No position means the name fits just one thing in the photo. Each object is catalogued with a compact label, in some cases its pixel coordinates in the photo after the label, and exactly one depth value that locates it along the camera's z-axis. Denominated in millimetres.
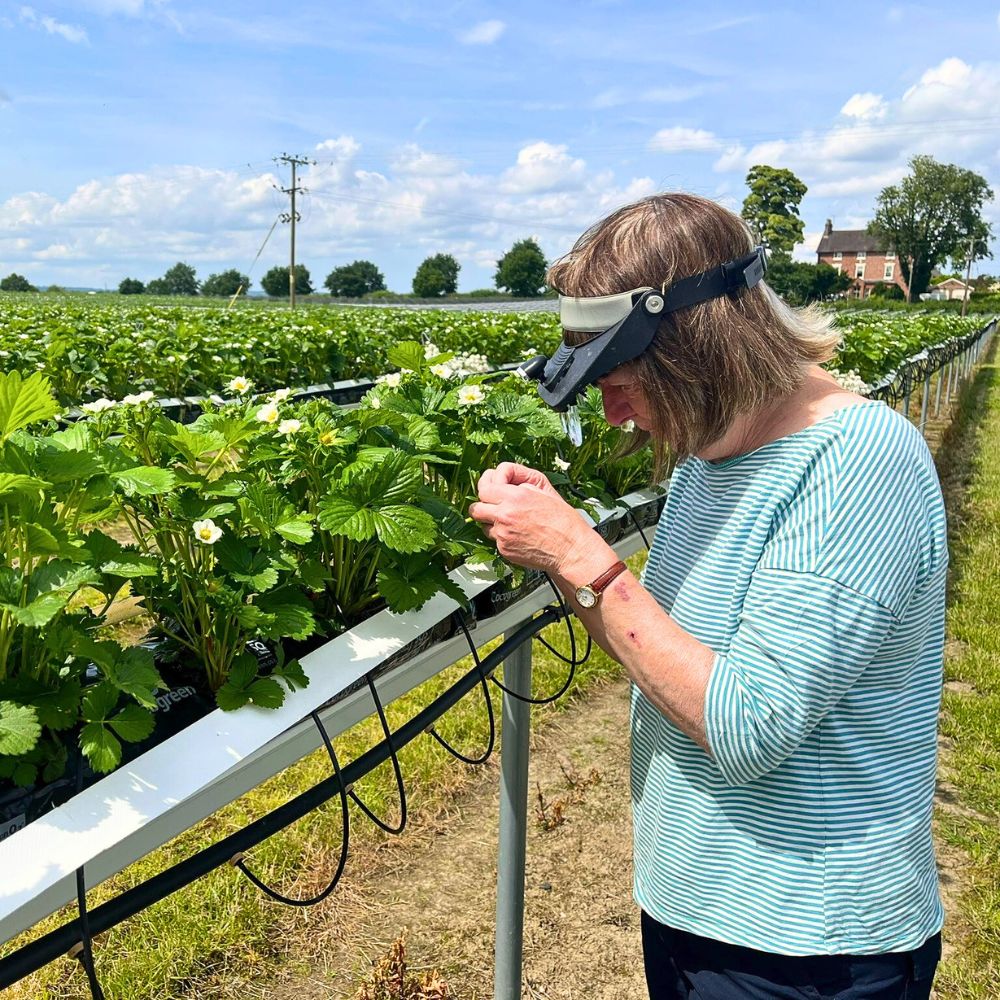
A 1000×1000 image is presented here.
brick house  81875
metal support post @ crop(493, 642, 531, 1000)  1988
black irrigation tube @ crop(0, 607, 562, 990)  945
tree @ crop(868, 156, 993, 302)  66750
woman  1067
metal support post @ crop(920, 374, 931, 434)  9750
